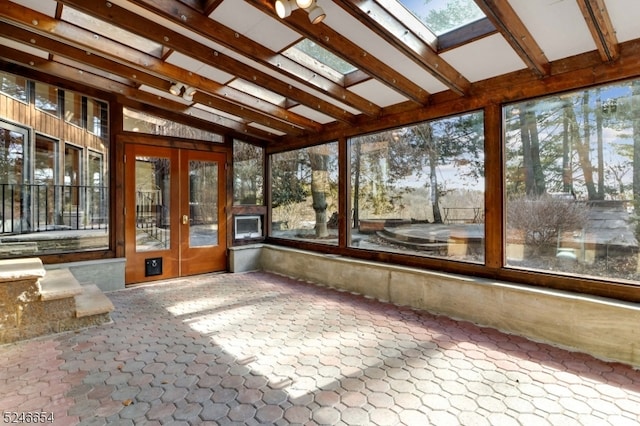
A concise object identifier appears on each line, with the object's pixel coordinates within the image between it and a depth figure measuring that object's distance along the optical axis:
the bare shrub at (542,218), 3.25
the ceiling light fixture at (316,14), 2.40
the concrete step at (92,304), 3.50
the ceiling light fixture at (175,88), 4.35
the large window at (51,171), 4.49
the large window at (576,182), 2.94
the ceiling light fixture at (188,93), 4.49
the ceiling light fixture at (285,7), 2.37
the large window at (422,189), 3.94
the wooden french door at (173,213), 5.39
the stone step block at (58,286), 3.31
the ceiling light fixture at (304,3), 2.25
